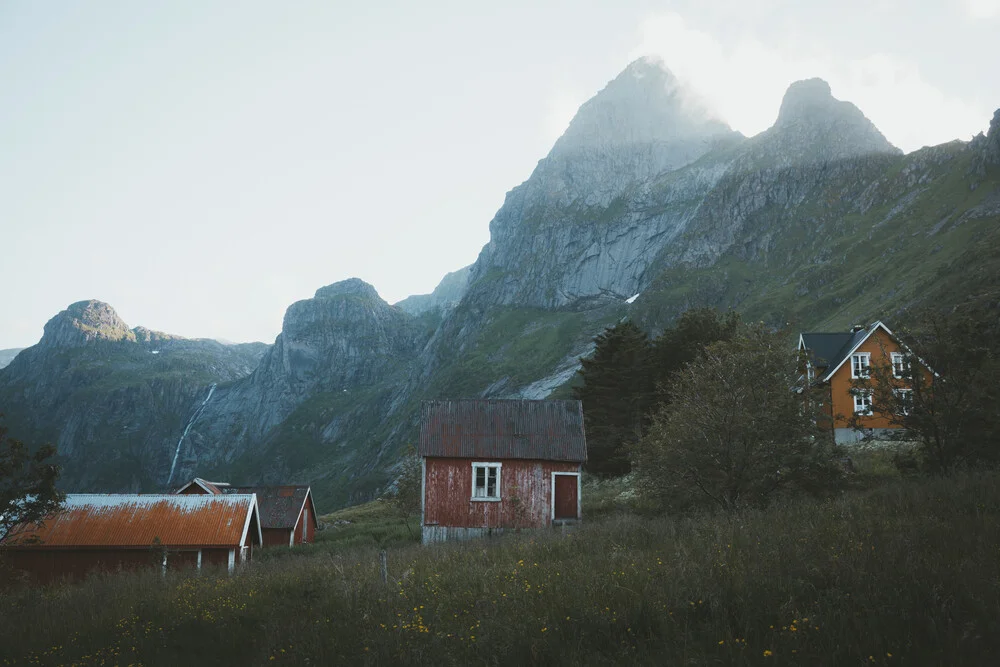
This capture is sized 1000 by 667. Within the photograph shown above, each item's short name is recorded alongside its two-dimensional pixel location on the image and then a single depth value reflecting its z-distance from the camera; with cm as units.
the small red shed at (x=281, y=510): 4222
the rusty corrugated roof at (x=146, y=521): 2539
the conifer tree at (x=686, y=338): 4134
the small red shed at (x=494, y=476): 2856
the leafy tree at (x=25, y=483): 1745
